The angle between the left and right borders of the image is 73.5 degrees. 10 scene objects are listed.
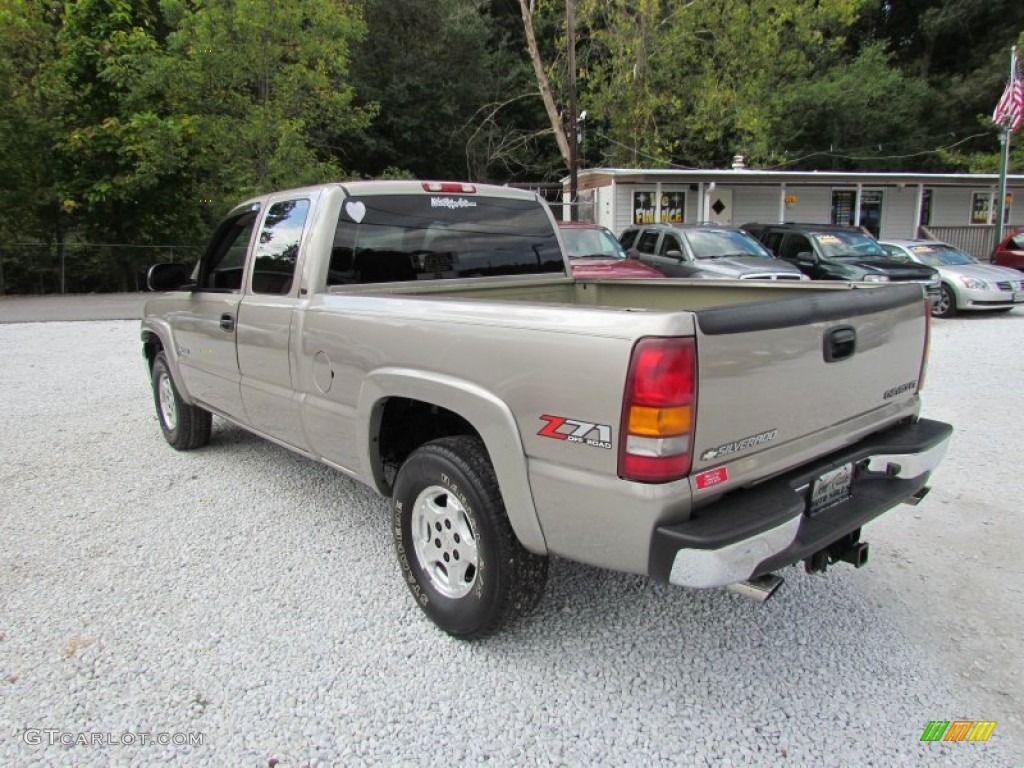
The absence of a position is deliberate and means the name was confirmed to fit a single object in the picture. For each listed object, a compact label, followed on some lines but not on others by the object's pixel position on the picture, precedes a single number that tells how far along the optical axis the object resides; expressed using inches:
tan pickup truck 84.0
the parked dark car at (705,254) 462.9
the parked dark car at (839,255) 498.9
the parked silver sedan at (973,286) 492.4
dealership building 869.8
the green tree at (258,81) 649.0
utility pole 830.5
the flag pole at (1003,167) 692.5
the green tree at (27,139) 708.0
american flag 677.9
